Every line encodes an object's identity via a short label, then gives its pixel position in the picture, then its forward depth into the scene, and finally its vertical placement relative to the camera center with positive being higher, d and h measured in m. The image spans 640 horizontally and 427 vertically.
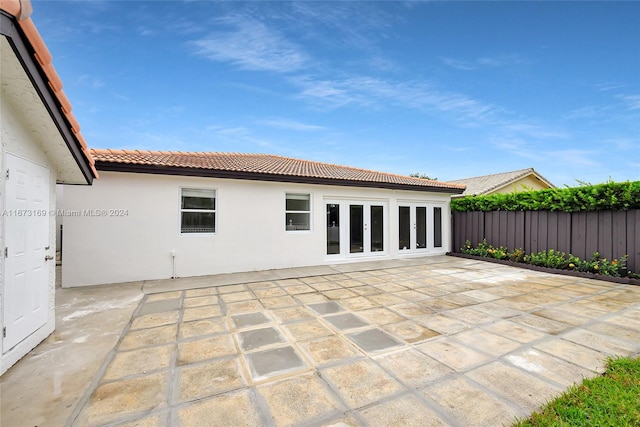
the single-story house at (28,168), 2.44 +0.55
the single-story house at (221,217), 6.63 -0.14
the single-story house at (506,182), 16.70 +2.09
